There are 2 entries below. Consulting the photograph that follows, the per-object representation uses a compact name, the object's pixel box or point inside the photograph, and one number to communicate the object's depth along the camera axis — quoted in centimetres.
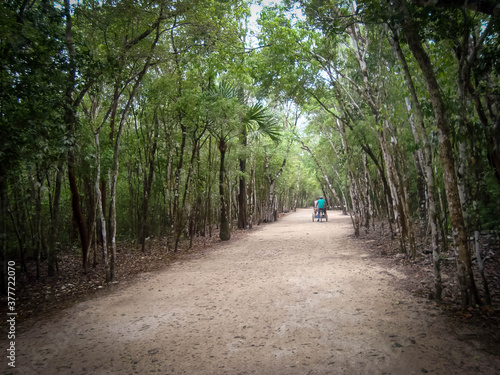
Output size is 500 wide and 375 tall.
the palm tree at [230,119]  1055
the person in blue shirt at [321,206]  2197
